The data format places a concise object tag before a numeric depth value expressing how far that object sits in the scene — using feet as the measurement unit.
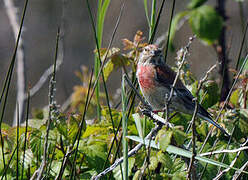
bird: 21.12
